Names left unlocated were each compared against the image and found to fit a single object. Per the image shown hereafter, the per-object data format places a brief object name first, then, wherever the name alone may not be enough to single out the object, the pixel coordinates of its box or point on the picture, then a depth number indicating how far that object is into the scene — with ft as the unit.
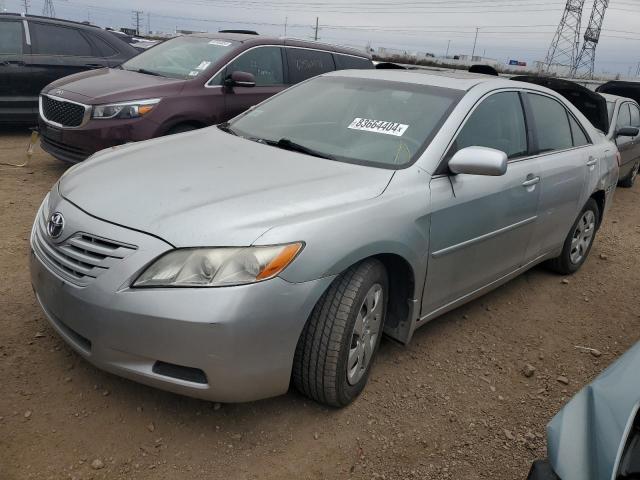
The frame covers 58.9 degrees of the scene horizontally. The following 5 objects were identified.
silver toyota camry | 7.23
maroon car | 17.89
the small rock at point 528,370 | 10.77
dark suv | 24.44
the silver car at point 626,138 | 26.35
